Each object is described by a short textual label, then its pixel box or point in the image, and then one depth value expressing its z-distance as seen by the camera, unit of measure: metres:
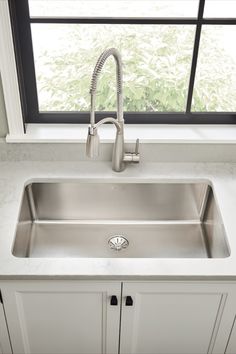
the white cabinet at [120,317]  1.26
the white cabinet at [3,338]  1.35
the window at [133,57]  1.52
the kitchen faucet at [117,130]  1.26
